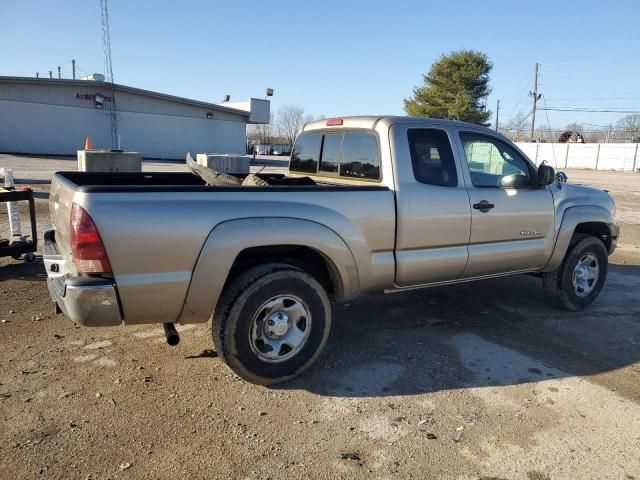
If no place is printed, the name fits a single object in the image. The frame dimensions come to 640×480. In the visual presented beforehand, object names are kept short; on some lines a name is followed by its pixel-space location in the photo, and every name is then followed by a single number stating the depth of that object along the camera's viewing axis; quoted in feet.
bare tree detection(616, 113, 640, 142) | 229.70
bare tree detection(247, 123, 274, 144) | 257.55
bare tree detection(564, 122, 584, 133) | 262.00
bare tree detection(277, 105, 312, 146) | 293.23
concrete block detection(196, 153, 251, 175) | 42.22
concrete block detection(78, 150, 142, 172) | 36.29
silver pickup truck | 9.85
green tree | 137.39
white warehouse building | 102.22
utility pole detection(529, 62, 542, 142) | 179.12
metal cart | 19.38
